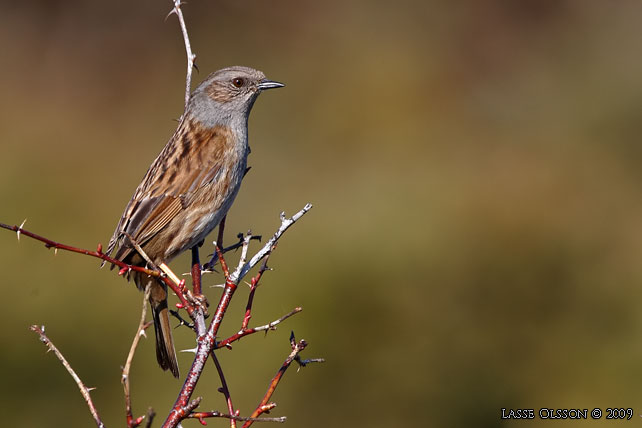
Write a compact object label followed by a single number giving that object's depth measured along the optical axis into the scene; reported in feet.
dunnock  29.43
